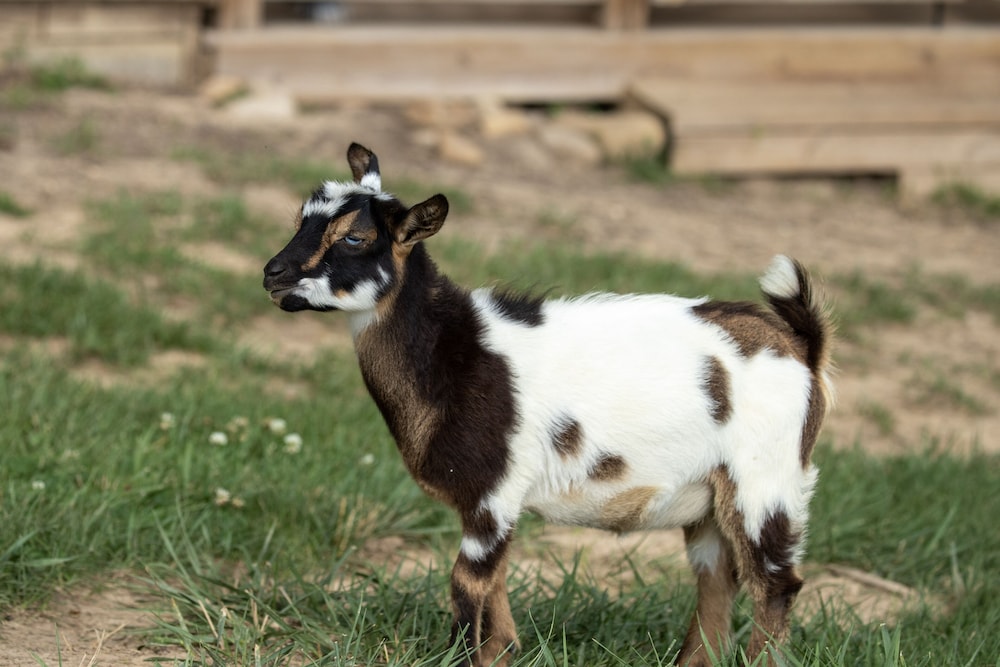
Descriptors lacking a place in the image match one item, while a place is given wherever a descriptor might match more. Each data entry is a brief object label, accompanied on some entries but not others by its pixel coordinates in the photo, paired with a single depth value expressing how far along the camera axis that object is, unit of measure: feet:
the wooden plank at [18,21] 35.04
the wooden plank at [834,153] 37.15
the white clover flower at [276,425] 17.97
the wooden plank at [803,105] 37.37
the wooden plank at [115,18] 35.63
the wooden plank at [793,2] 41.68
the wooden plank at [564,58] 37.58
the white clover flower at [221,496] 16.08
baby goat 12.12
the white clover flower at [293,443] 17.65
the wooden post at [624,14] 39.88
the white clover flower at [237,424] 18.15
